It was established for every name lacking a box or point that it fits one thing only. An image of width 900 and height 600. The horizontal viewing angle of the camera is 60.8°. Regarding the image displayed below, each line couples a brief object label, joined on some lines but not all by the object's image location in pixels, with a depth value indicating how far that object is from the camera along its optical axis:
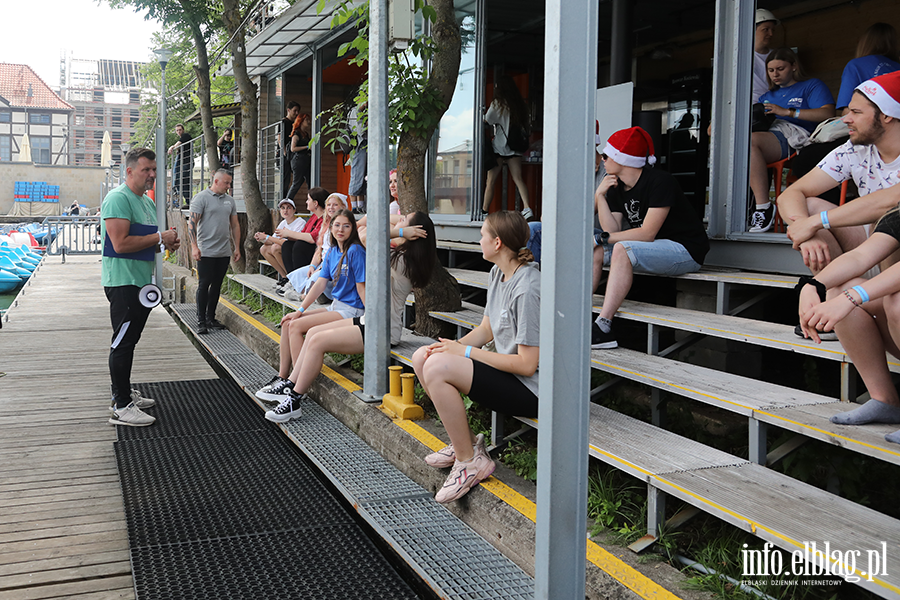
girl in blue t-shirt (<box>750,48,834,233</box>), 5.22
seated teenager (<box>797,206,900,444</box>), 2.74
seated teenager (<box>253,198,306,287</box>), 9.88
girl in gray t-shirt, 3.65
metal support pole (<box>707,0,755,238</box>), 5.08
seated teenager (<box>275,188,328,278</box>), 8.96
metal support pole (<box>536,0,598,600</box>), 2.13
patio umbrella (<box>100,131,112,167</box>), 67.19
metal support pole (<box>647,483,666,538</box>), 2.88
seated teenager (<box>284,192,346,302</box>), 7.71
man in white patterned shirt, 3.04
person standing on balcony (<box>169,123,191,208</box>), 20.97
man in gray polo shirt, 9.46
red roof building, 76.19
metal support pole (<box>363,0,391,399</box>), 4.90
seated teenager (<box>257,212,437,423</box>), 5.45
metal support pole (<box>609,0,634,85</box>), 7.86
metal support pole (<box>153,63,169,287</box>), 15.33
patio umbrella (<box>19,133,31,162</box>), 64.38
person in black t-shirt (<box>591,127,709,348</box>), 4.53
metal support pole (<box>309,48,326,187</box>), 13.20
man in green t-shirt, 5.55
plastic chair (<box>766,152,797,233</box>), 5.40
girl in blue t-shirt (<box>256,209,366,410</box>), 6.04
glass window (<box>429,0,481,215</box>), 8.37
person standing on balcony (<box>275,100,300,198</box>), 13.56
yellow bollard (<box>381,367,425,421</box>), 4.80
